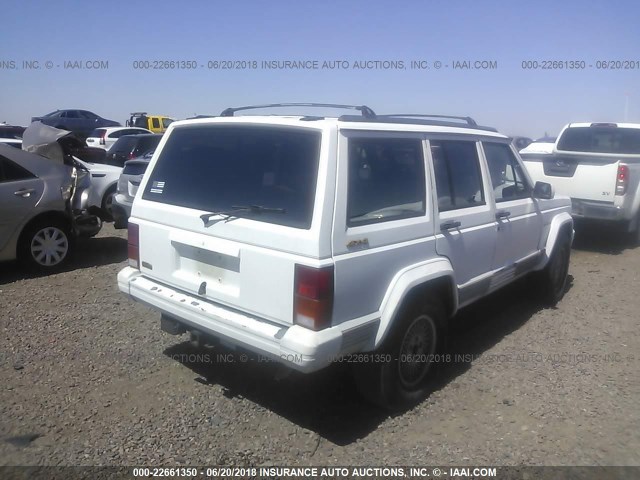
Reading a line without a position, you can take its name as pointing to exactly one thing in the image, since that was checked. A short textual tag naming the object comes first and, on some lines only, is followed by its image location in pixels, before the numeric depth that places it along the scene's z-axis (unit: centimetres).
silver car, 613
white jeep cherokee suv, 292
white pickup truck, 793
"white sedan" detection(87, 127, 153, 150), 2047
